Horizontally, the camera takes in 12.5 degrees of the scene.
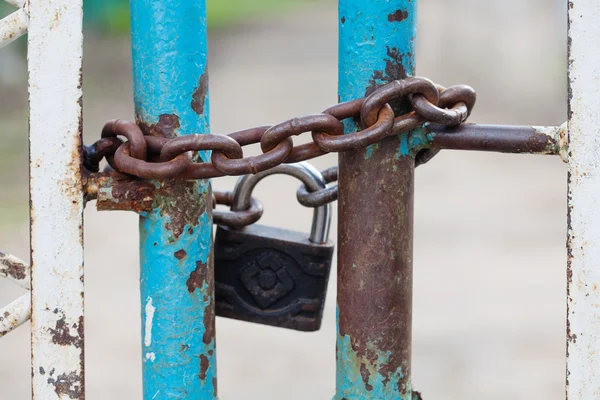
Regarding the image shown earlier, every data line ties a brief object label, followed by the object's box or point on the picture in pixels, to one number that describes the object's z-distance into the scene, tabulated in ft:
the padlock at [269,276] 5.13
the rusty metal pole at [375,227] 4.75
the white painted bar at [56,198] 4.70
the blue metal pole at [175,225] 4.78
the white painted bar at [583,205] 4.58
